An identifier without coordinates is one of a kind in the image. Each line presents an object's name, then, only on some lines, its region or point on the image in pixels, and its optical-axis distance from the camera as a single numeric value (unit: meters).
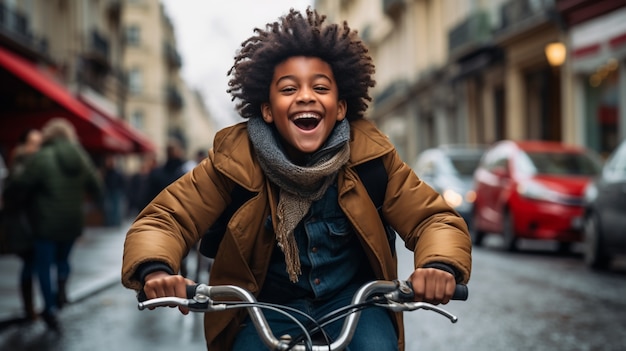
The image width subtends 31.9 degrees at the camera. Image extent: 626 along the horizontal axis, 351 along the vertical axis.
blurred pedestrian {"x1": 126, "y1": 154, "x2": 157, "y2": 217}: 32.72
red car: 15.46
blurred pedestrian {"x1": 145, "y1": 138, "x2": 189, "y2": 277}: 12.83
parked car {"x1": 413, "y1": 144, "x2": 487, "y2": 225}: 19.55
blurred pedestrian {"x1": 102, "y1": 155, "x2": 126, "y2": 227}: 28.48
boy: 3.26
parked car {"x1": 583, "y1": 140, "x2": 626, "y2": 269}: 12.26
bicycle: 2.75
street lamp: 25.55
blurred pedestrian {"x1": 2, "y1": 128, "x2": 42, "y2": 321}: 9.30
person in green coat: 9.34
